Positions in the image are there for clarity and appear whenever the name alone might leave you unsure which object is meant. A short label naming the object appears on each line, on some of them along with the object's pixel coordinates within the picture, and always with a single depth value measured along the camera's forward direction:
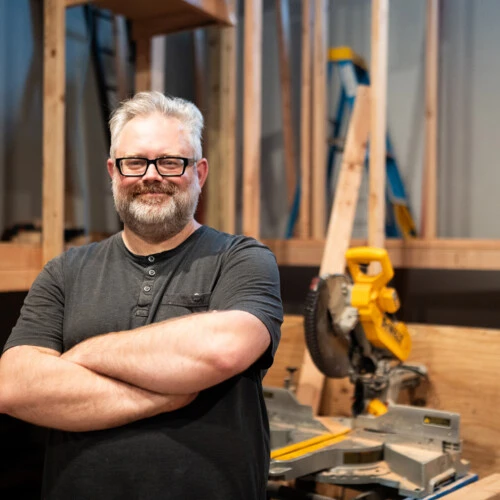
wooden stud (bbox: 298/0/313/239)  3.74
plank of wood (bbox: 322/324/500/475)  2.35
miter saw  1.89
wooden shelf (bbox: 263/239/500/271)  3.01
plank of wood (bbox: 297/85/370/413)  2.83
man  1.30
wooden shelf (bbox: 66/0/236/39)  2.90
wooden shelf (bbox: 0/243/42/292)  2.62
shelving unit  2.66
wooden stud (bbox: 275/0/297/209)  4.06
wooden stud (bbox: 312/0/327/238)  3.72
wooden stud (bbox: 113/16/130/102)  3.77
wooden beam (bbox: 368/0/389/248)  2.62
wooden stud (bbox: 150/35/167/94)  3.34
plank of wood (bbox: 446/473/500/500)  1.81
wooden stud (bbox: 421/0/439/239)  3.59
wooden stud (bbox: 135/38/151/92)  3.33
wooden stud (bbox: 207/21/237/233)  3.25
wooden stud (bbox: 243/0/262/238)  2.92
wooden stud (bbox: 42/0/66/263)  2.70
